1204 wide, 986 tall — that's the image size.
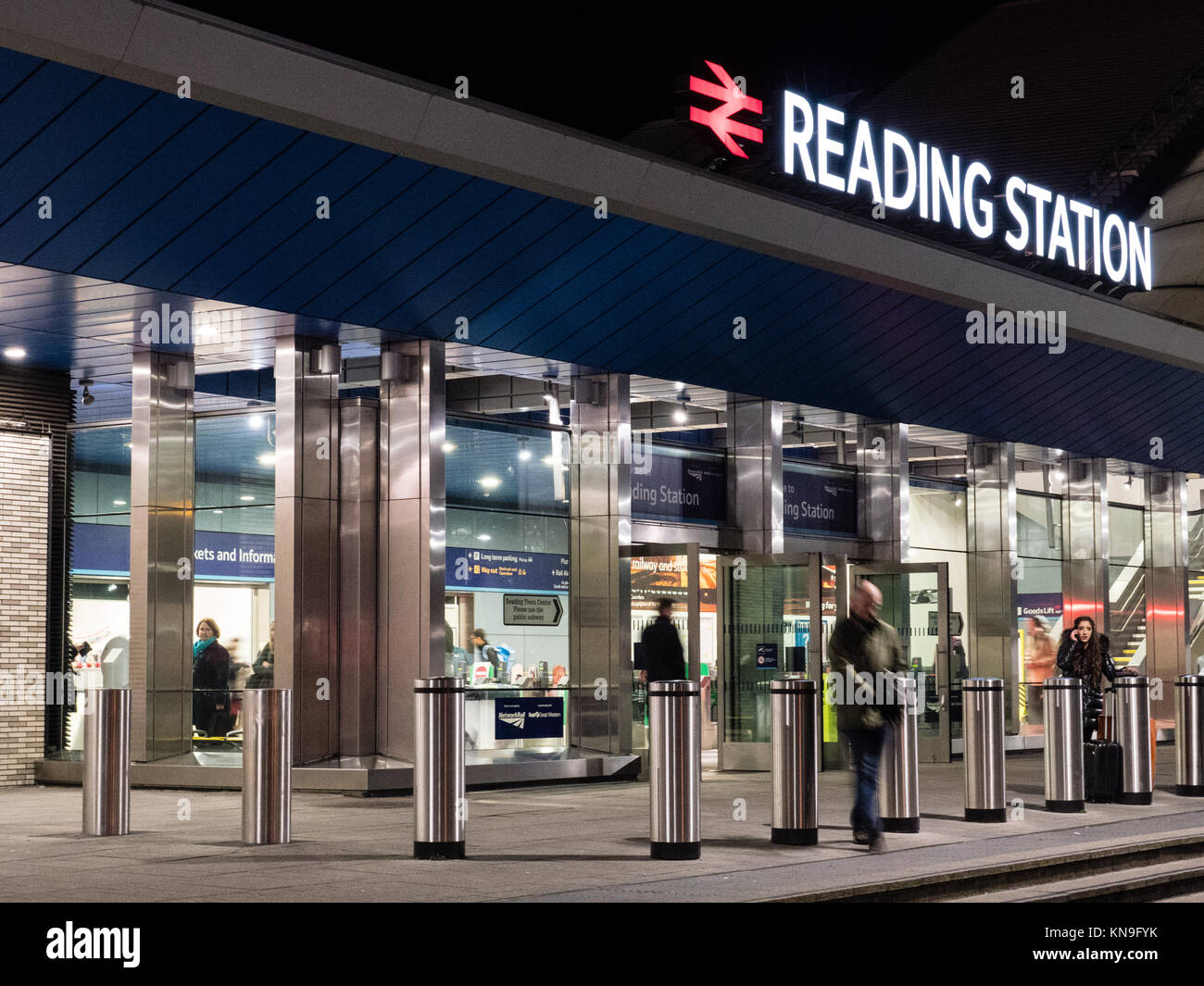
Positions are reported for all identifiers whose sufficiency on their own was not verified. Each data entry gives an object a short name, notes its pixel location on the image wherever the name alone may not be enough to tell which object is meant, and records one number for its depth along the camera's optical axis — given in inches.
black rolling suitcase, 559.2
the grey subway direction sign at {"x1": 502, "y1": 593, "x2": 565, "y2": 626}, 657.0
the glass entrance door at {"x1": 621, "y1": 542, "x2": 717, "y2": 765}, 675.4
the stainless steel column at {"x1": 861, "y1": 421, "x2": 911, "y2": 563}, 843.4
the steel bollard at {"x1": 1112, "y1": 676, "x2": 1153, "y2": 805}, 552.7
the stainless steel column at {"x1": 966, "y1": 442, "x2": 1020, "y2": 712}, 922.7
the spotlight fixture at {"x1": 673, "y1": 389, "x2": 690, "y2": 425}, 805.2
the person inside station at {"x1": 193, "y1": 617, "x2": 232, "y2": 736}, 602.2
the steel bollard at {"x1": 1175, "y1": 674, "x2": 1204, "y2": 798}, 582.9
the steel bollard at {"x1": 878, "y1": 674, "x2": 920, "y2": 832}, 456.8
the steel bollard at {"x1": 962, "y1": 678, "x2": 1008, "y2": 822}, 485.7
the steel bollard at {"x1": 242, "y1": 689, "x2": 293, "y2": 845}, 417.1
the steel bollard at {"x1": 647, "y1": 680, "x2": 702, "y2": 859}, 384.8
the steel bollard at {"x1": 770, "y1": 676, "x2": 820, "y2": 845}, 418.6
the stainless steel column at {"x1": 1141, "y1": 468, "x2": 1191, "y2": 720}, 1083.3
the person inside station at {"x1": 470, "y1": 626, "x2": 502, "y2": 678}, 637.3
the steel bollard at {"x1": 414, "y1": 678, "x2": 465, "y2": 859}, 379.9
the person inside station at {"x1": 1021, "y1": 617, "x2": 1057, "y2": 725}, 972.6
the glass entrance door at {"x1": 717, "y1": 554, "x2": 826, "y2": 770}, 723.4
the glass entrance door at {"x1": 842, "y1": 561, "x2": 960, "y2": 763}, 784.9
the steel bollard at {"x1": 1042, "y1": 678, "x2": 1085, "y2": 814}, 520.7
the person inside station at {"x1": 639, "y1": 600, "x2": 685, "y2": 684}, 658.2
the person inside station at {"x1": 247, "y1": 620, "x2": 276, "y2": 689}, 599.8
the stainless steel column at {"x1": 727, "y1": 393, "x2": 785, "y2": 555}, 761.6
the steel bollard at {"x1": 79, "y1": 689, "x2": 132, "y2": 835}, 445.1
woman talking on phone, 581.3
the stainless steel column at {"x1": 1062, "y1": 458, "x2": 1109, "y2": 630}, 1012.5
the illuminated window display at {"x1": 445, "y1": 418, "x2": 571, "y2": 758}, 631.2
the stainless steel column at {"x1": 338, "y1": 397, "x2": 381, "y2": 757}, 601.9
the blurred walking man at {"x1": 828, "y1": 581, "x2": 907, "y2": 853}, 413.7
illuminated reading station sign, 644.1
